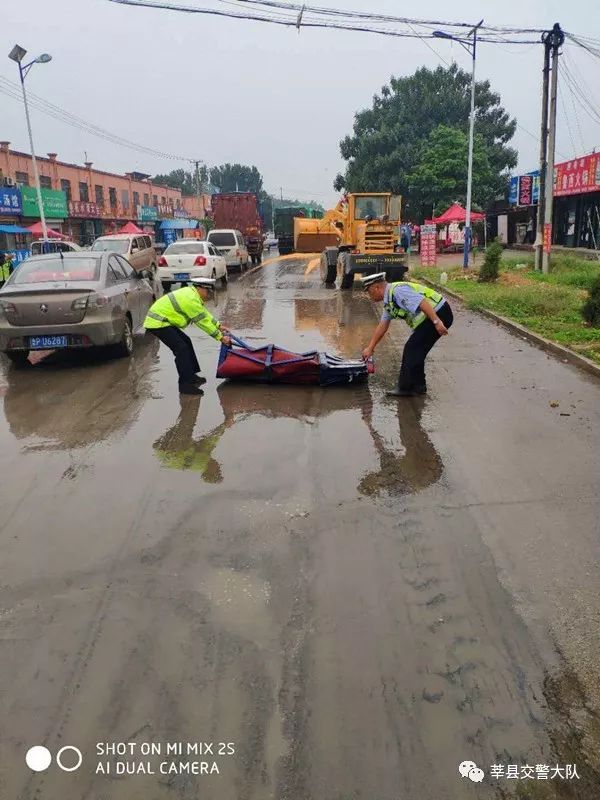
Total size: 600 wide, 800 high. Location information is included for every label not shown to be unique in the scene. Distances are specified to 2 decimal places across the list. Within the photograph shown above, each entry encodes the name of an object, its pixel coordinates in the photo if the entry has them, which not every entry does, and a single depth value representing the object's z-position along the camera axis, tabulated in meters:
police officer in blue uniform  6.77
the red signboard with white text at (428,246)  24.56
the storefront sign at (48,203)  34.34
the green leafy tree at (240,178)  122.04
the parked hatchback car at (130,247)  19.03
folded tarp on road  7.45
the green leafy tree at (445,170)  35.81
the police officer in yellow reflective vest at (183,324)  7.15
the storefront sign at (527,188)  29.72
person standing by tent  25.94
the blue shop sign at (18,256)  23.66
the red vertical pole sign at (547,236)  19.12
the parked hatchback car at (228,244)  25.22
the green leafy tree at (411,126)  41.50
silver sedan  8.16
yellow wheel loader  18.50
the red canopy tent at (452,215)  33.34
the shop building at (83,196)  36.81
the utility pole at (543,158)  17.85
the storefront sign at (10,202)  32.33
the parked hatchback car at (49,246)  24.80
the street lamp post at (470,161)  18.75
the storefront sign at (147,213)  54.34
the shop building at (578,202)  25.20
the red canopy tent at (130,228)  42.34
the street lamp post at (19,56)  24.71
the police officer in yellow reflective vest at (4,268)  18.62
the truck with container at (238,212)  34.03
